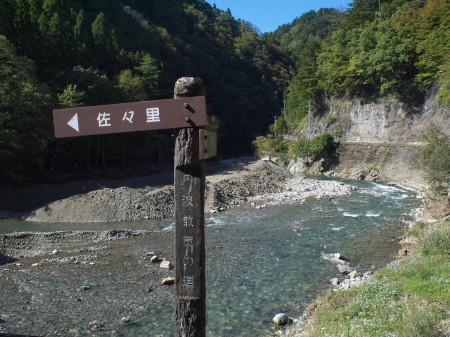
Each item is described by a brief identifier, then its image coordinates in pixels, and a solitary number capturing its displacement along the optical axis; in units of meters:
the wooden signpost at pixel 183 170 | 3.52
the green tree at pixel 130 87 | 34.78
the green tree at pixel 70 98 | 26.28
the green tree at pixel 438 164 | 17.35
